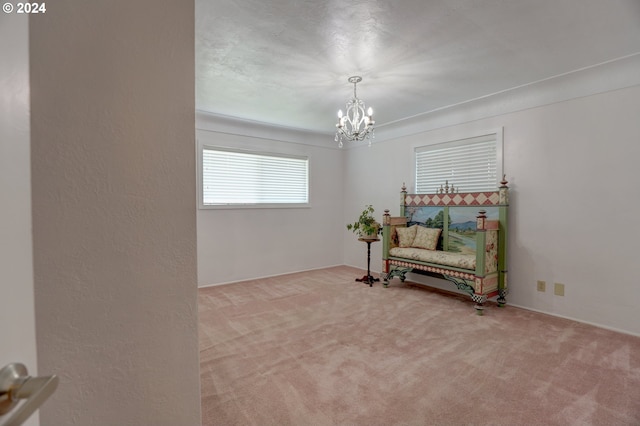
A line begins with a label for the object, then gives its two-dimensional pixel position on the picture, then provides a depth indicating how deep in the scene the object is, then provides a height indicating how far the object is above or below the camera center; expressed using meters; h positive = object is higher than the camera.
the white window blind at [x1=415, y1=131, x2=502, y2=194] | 3.76 +0.61
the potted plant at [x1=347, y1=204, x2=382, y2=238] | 4.49 -0.28
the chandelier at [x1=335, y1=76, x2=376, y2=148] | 3.08 +0.94
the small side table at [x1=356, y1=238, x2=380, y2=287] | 4.44 -1.09
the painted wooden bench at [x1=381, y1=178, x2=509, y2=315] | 3.34 -0.44
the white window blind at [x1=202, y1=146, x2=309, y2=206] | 4.44 +0.51
